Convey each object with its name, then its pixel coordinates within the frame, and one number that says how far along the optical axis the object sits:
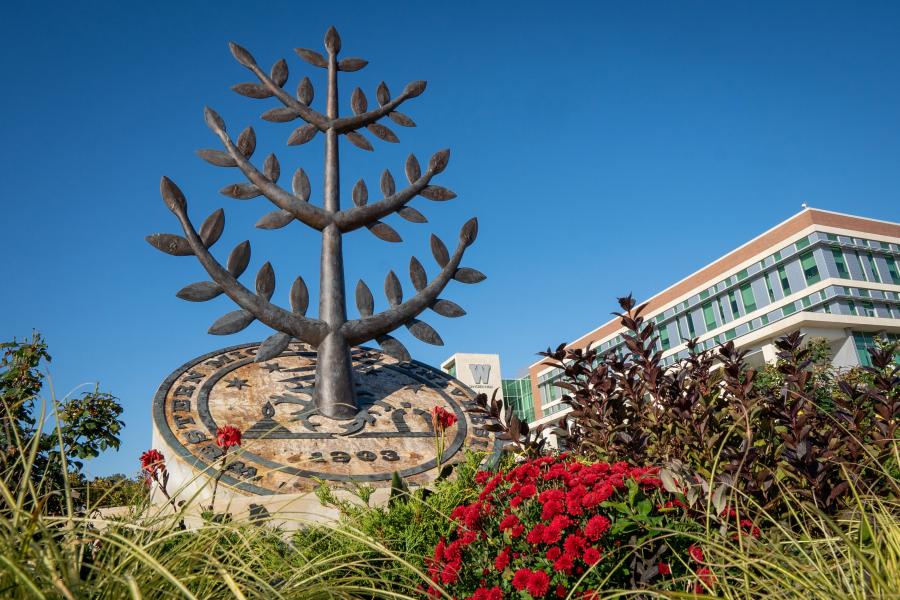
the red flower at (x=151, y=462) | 4.76
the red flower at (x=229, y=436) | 4.46
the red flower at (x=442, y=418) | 5.09
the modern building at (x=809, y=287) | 35.28
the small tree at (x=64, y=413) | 6.52
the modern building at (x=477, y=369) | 45.53
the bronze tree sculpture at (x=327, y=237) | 6.49
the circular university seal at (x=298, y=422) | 5.43
